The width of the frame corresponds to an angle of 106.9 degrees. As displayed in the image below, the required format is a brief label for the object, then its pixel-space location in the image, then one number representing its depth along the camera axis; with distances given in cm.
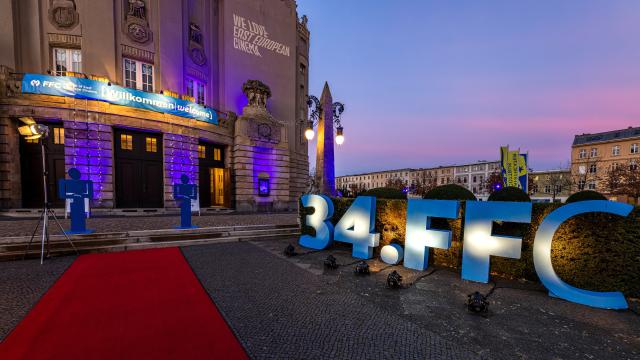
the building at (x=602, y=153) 4603
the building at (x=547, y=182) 5124
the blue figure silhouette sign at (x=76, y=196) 868
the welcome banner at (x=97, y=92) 1324
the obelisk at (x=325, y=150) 1092
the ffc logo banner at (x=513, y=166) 1481
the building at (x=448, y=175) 8759
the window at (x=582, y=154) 5278
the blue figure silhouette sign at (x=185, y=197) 1018
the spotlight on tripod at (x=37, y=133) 654
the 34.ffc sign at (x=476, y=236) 438
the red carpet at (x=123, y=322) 282
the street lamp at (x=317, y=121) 1096
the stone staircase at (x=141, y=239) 684
